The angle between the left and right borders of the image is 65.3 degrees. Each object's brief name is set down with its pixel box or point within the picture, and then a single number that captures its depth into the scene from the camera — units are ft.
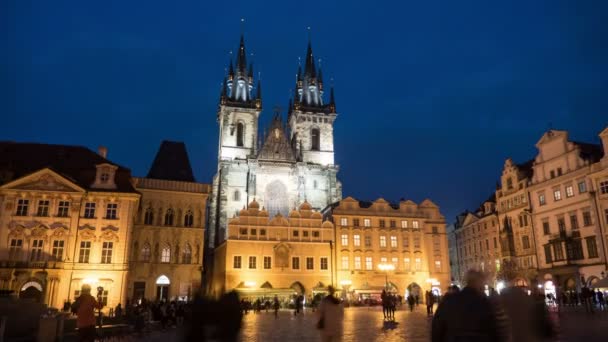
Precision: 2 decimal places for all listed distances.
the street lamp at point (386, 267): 169.94
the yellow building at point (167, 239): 149.07
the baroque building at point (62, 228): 122.72
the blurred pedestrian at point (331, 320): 29.40
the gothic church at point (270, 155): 222.89
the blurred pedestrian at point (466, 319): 16.03
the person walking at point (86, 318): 33.91
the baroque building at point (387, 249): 180.24
